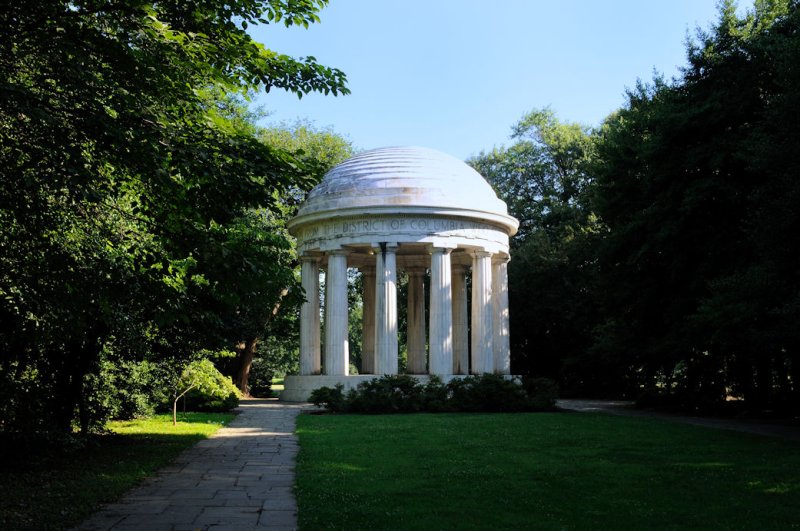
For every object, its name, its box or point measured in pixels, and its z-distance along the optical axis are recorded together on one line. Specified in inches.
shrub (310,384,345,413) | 1177.4
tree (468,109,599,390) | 1882.4
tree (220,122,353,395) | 475.8
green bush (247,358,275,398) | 2276.1
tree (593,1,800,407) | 832.9
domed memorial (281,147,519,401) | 1378.0
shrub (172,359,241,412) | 978.1
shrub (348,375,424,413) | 1176.2
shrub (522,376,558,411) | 1234.6
